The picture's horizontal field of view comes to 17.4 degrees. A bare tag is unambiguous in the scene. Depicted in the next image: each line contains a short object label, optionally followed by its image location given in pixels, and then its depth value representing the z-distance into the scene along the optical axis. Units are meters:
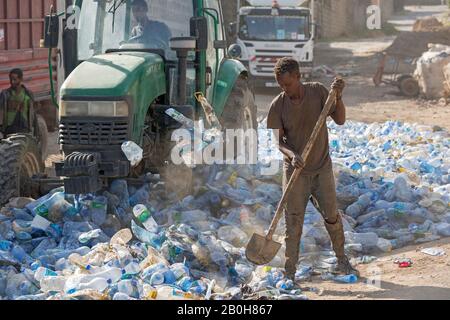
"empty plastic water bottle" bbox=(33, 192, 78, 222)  13.37
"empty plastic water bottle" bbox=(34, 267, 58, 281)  11.17
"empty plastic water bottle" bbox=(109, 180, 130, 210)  13.88
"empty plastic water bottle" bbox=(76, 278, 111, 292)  10.57
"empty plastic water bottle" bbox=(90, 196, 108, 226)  13.29
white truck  39.82
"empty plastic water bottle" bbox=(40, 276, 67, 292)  10.82
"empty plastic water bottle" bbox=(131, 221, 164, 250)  12.46
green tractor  13.27
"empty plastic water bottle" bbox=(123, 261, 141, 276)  11.34
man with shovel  11.37
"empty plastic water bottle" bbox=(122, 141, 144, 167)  13.20
